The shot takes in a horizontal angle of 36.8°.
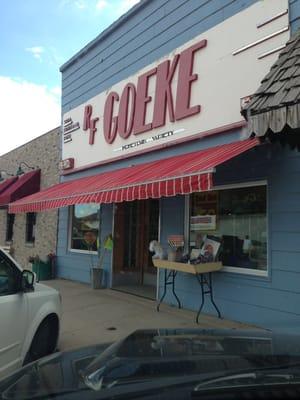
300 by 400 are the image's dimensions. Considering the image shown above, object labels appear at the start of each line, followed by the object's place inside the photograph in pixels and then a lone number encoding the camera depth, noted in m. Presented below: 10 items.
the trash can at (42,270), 13.10
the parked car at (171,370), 1.84
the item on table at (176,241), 8.40
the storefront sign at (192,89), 7.09
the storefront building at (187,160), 6.72
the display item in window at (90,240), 11.80
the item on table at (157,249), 8.51
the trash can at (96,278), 10.92
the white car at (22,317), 4.36
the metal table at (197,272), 7.33
